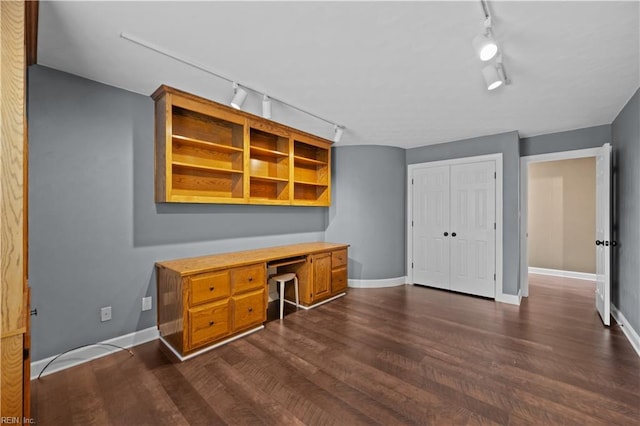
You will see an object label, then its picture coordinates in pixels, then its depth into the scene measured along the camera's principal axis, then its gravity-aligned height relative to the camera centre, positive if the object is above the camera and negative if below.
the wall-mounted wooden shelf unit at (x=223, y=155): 2.68 +0.69
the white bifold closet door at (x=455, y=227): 4.12 -0.24
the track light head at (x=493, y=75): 1.98 +0.98
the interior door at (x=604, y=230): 3.06 -0.21
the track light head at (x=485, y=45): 1.65 +1.00
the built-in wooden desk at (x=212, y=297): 2.42 -0.80
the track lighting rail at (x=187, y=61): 1.84 +1.13
